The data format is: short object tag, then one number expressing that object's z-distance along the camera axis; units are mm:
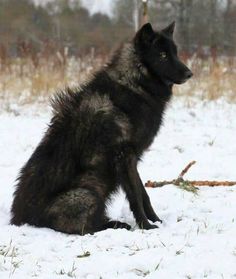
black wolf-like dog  8594
